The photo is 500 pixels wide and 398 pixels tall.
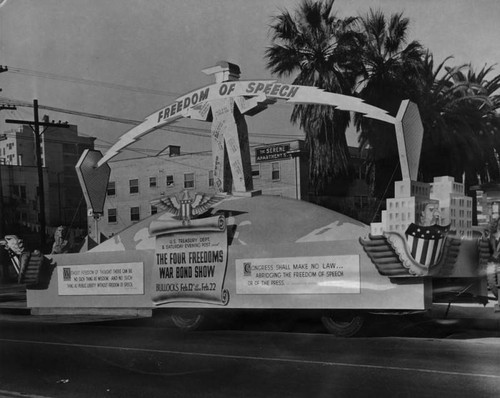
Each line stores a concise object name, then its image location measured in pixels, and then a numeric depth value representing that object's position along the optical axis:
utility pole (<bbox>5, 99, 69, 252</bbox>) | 7.46
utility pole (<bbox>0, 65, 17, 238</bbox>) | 7.14
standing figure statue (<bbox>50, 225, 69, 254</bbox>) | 9.49
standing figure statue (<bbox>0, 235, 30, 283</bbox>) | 9.55
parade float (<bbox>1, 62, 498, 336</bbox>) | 6.69
